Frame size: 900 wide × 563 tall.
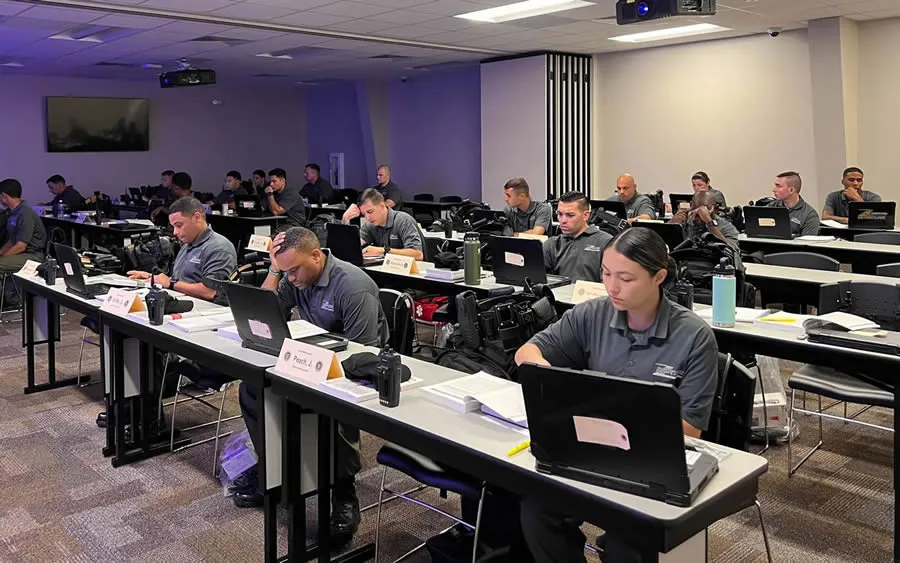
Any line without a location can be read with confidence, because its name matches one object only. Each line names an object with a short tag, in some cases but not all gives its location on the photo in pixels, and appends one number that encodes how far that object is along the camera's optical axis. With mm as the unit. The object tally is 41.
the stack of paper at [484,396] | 2092
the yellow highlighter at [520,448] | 1870
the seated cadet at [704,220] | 4816
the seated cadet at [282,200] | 9641
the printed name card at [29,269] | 4918
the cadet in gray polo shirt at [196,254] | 4406
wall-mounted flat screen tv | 12508
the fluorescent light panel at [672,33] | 8625
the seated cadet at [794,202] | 6762
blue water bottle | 3090
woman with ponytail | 2049
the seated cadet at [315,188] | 12016
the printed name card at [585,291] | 3613
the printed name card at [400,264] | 4980
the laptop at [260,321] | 2766
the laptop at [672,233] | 5668
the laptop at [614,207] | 7594
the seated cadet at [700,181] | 8586
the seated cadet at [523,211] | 6590
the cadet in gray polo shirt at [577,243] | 4602
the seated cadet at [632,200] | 7977
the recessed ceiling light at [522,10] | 7223
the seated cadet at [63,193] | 10734
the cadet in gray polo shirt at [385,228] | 5816
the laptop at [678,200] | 7837
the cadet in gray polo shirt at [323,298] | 3150
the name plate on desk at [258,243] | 6234
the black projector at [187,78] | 9844
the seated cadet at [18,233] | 7189
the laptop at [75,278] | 4176
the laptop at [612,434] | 1546
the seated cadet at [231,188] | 11750
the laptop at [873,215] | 6648
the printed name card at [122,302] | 3609
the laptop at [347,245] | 5388
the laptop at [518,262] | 4277
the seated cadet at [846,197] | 7707
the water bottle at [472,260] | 4449
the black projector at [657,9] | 5395
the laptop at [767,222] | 6336
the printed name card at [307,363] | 2453
